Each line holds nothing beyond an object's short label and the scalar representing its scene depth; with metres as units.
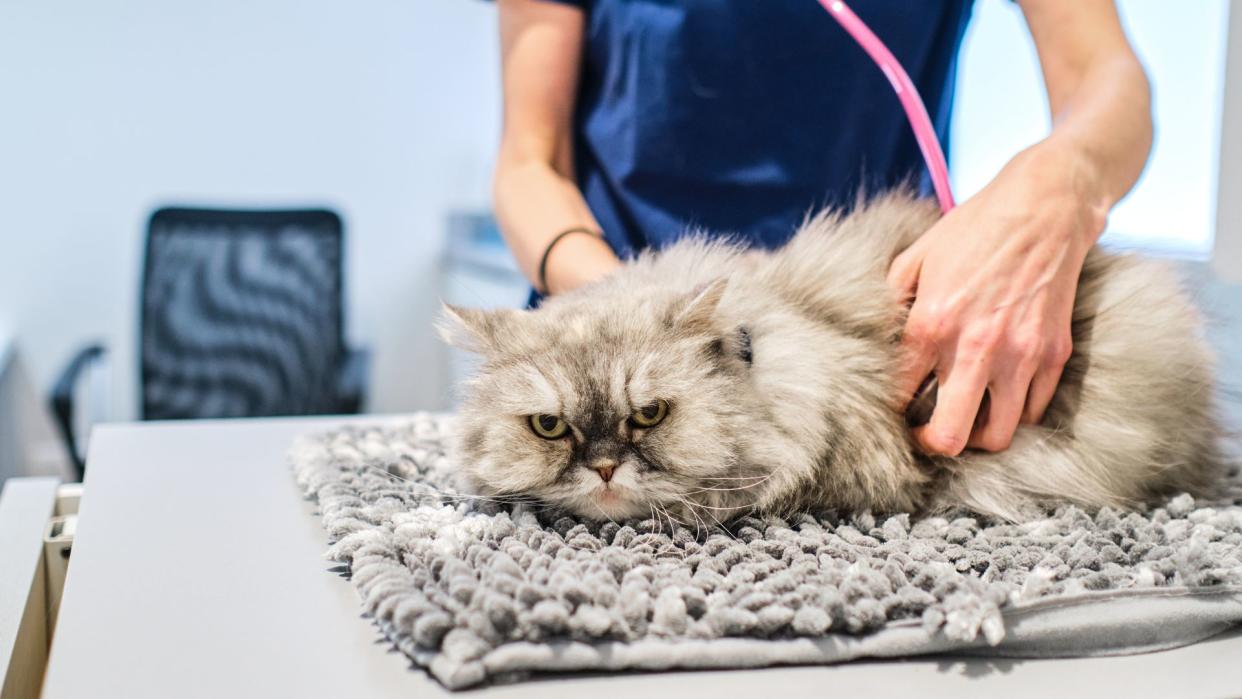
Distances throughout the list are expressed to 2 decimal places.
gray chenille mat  0.60
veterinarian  1.35
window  1.50
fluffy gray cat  0.86
